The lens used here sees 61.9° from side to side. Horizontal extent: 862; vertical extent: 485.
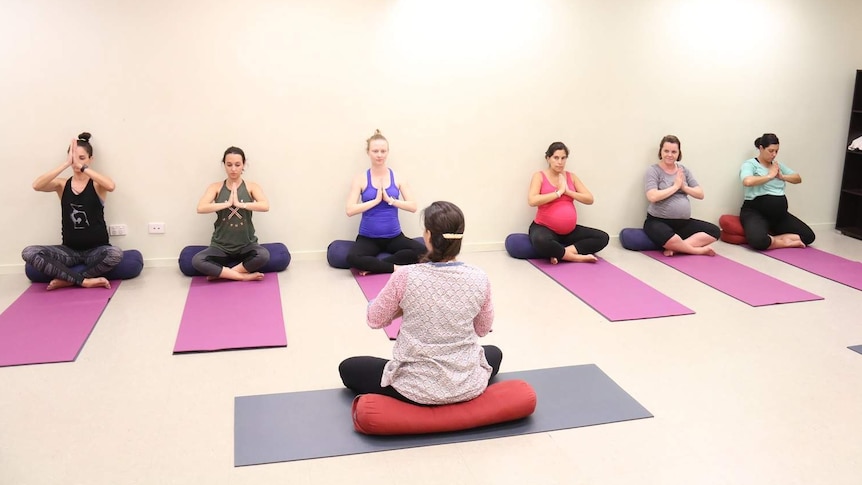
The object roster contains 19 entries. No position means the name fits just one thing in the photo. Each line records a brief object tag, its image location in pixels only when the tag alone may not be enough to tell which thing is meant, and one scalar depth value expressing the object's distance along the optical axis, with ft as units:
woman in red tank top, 18.74
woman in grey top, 19.70
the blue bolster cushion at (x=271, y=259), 16.89
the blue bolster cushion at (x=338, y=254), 17.75
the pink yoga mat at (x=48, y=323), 12.24
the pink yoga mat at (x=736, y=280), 16.12
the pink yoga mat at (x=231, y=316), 12.96
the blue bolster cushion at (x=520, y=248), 18.99
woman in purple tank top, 17.52
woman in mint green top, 20.51
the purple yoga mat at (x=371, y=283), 15.93
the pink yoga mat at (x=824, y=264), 17.69
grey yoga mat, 9.55
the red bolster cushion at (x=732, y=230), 20.95
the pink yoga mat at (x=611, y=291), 15.15
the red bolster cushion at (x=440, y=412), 9.68
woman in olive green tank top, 16.72
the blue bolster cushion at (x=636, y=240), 20.10
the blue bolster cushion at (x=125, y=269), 15.96
